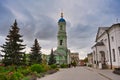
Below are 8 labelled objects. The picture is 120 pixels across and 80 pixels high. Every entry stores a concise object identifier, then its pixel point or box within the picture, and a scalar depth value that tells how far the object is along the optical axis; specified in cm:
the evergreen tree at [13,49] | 1322
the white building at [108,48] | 1356
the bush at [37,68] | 991
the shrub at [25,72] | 770
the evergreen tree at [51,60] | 2542
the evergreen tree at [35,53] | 1853
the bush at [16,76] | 518
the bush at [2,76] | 475
